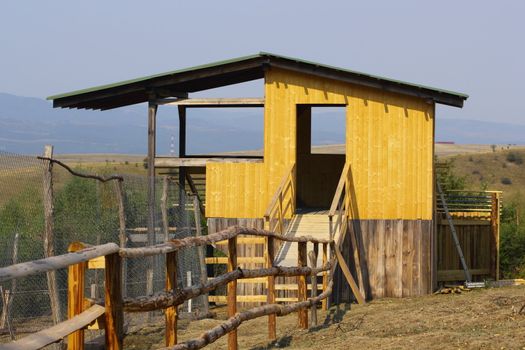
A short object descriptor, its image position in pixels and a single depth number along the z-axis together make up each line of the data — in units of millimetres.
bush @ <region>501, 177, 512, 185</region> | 96438
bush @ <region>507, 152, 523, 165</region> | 105500
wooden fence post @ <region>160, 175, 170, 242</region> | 20891
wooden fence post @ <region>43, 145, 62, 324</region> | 14211
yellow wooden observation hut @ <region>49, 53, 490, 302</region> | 24969
